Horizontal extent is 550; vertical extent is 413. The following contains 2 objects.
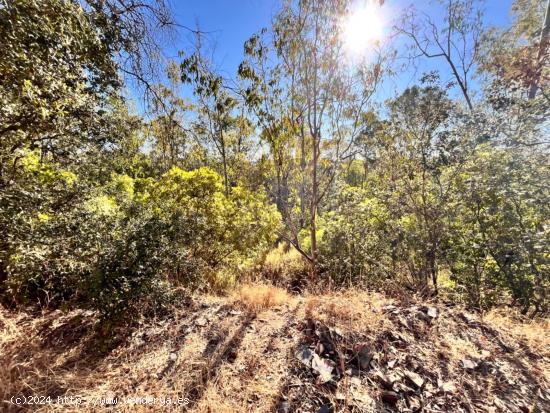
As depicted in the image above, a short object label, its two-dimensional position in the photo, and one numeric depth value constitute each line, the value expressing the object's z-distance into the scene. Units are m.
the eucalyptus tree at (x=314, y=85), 3.88
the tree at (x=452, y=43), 7.68
